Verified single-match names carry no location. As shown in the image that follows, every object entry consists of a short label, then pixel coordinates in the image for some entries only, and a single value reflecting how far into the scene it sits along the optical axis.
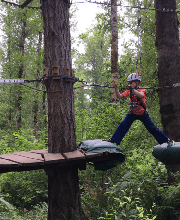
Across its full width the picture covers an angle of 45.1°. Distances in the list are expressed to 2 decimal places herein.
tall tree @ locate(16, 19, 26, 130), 16.42
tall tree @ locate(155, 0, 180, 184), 5.18
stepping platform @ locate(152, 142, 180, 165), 3.81
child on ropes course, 4.38
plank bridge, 3.06
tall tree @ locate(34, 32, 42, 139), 17.97
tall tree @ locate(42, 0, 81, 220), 3.82
